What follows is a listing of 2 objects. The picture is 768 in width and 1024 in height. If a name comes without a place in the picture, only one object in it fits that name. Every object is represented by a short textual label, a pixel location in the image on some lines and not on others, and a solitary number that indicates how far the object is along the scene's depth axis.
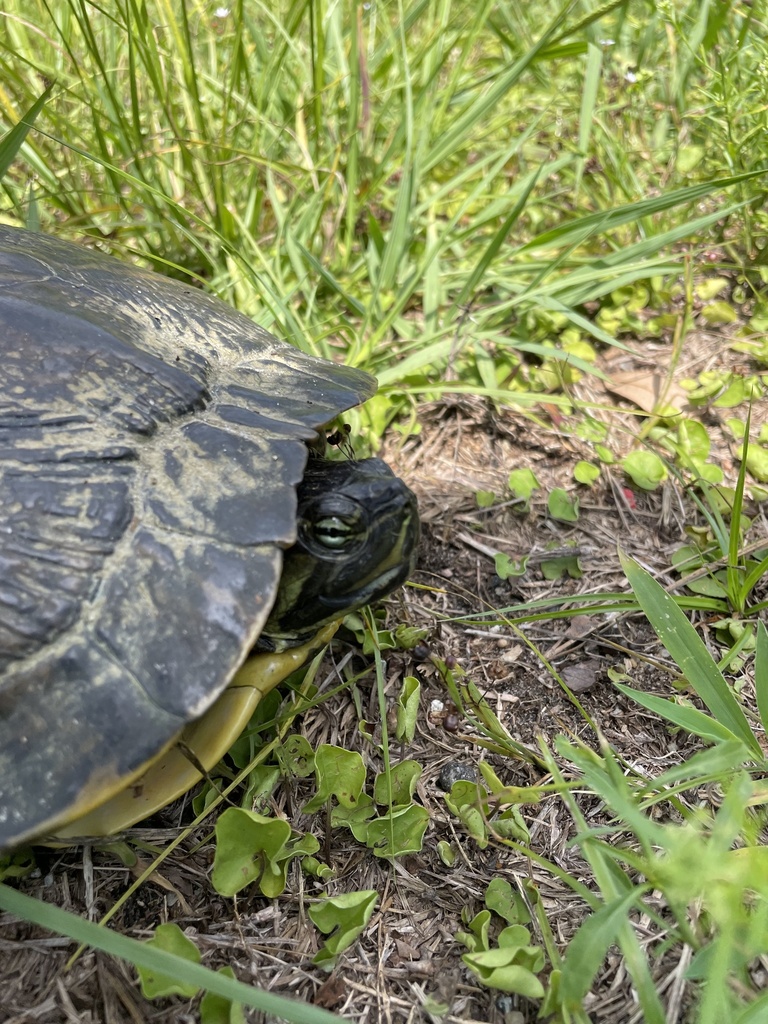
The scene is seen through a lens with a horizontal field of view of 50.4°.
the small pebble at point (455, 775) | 0.19
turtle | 0.15
